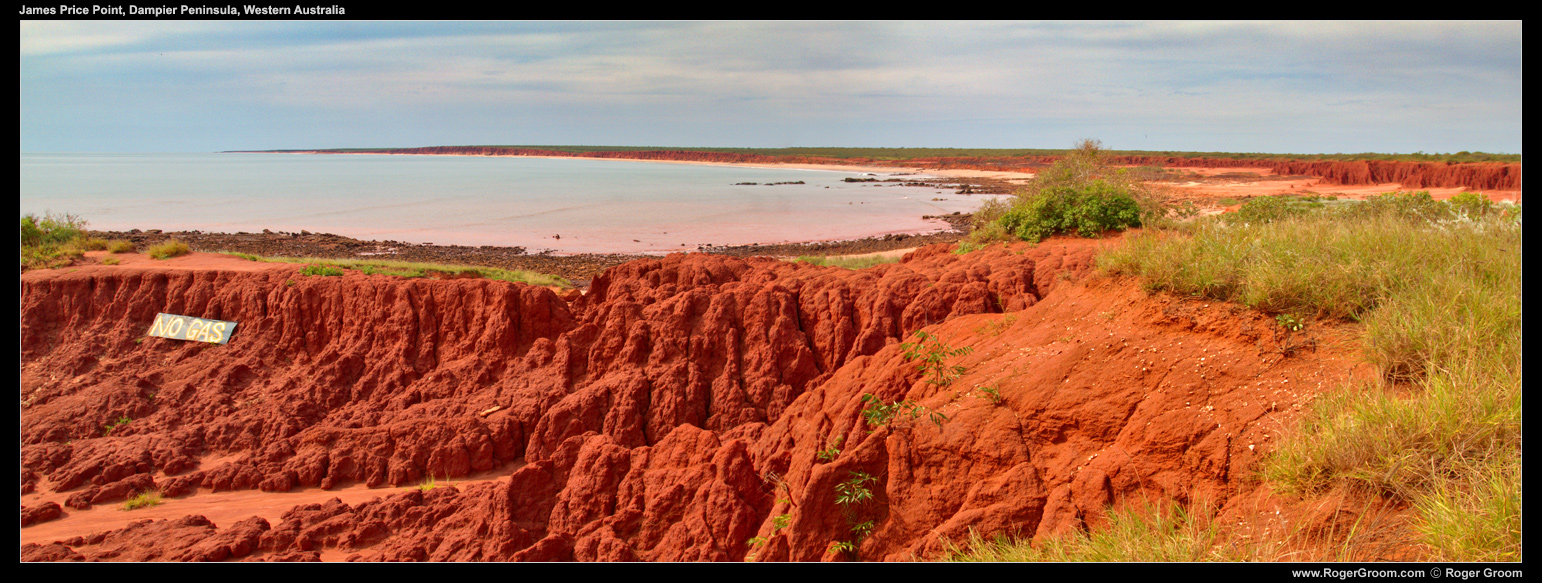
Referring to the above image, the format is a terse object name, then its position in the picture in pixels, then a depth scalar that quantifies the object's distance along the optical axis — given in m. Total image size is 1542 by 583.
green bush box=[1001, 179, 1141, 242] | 13.92
